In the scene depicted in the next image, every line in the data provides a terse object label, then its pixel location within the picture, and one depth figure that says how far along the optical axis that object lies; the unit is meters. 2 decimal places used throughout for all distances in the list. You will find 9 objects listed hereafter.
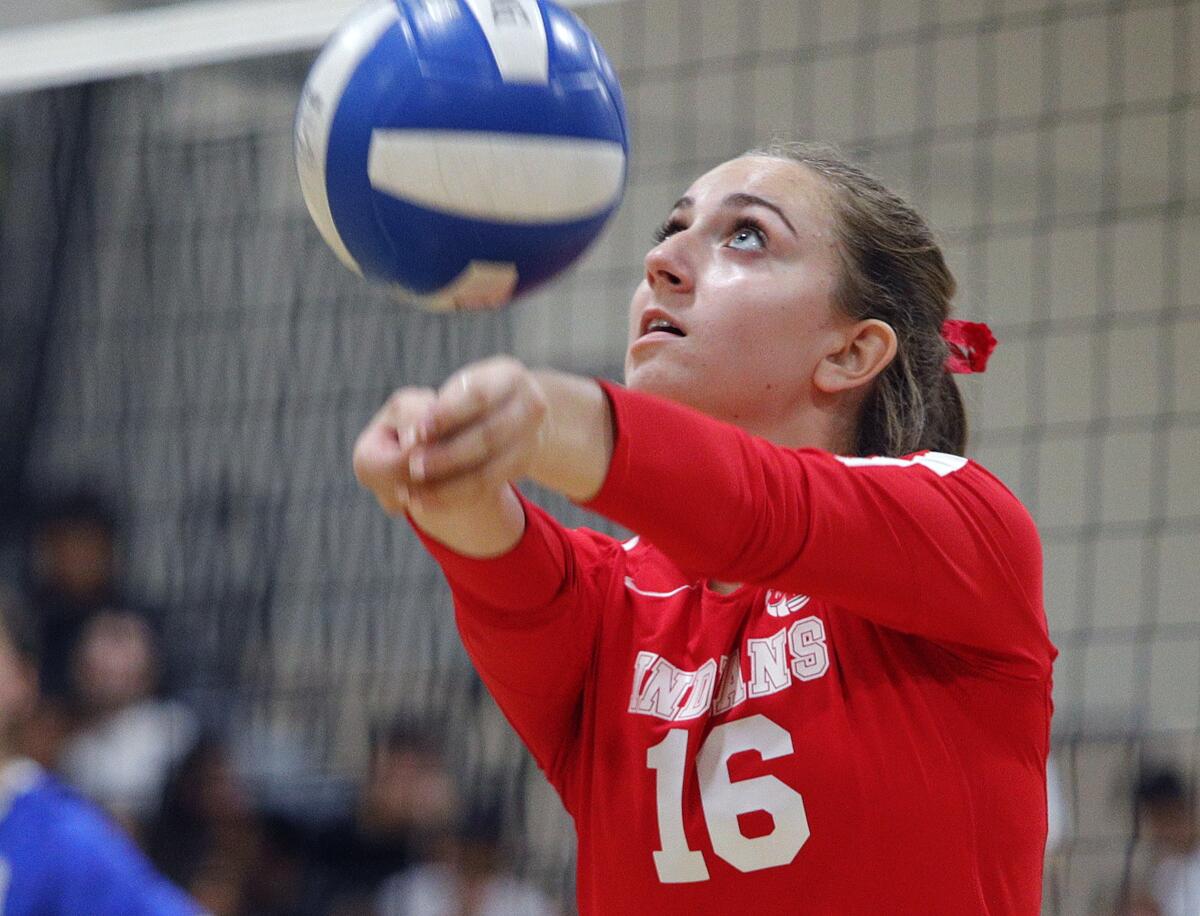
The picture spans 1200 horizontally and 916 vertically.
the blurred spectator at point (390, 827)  10.28
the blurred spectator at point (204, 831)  10.34
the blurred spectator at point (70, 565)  11.20
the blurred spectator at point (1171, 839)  9.80
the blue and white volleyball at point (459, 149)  3.27
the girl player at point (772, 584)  2.91
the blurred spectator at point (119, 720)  10.72
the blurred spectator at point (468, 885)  10.00
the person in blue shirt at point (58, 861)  6.08
